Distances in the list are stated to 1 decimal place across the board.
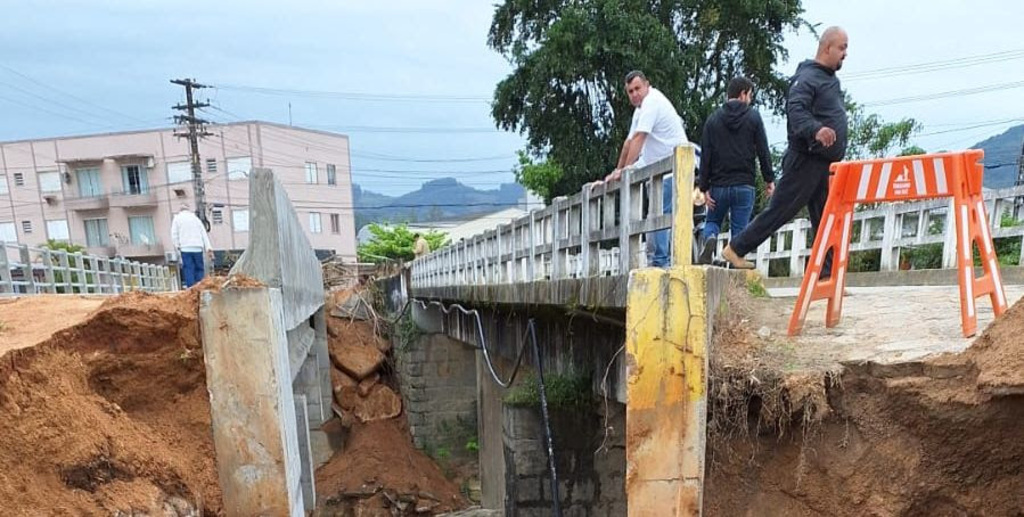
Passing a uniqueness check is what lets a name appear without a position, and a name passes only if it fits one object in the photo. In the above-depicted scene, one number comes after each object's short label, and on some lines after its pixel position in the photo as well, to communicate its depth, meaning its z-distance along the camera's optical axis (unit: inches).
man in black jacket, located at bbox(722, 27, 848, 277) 165.5
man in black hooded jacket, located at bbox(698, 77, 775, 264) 205.8
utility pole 1048.0
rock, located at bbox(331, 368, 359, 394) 598.2
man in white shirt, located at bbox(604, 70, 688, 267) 190.5
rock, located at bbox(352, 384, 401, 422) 596.7
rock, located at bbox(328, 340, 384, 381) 616.9
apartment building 1369.3
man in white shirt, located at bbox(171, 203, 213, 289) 406.3
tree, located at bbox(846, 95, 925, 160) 635.5
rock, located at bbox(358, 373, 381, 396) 619.2
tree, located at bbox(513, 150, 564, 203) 737.0
